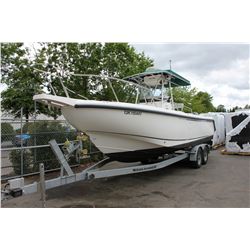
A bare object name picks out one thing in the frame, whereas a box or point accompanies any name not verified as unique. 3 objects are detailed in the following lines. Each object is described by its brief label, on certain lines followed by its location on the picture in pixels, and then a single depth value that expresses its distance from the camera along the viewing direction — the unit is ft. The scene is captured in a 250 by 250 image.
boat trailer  11.96
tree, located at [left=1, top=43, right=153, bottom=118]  34.68
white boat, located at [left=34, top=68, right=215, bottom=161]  15.34
